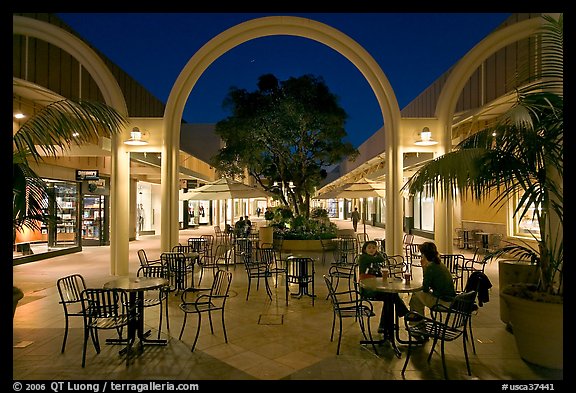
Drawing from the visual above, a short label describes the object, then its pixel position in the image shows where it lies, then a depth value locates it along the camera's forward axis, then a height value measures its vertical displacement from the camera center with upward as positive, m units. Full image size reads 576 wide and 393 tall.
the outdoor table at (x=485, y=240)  13.13 -1.25
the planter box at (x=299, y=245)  13.25 -1.37
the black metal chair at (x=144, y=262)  7.25 -1.09
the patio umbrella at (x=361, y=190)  11.73 +0.51
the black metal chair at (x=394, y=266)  7.30 -1.29
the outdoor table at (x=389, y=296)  4.46 -1.16
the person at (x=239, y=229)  15.61 -0.96
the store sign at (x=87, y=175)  13.97 +1.27
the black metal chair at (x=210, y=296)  4.87 -1.69
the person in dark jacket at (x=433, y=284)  4.69 -1.01
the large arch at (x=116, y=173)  9.06 +0.88
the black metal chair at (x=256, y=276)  7.16 -1.40
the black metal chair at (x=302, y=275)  7.13 -1.33
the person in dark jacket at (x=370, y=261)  5.94 -0.89
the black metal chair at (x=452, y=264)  7.56 -1.28
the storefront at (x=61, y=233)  12.61 -0.89
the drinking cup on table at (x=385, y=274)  4.89 -0.91
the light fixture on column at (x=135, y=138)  8.91 +1.70
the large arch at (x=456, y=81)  8.73 +3.14
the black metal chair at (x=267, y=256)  7.71 -1.09
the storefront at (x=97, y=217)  15.71 -0.36
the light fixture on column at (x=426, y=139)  9.02 +1.64
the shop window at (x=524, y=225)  11.57 -0.68
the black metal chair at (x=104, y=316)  4.20 -1.31
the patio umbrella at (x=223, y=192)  11.66 +0.51
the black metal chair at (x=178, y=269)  7.66 -1.30
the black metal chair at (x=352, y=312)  4.46 -1.31
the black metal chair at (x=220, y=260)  9.96 -1.61
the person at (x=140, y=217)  21.19 -0.51
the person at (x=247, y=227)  15.78 -0.90
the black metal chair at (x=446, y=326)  3.87 -1.32
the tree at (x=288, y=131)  16.00 +3.40
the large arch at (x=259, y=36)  9.43 +2.96
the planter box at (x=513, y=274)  5.41 -1.06
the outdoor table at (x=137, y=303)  4.64 -1.22
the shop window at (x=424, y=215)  19.48 -0.52
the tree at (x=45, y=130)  3.58 +0.78
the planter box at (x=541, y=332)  3.90 -1.37
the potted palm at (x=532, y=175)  3.91 +0.34
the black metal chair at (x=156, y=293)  5.22 -1.44
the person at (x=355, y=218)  21.69 -0.70
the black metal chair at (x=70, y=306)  4.62 -1.71
